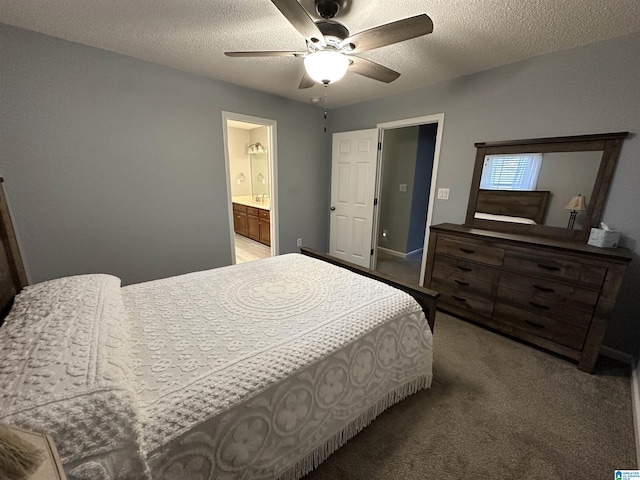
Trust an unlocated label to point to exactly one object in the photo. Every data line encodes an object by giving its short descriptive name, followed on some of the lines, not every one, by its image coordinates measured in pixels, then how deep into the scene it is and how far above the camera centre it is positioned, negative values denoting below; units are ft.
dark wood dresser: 5.56 -2.52
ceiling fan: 3.89 +2.53
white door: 11.23 -0.48
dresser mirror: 6.34 +0.08
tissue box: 5.89 -1.18
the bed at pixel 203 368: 2.14 -2.22
